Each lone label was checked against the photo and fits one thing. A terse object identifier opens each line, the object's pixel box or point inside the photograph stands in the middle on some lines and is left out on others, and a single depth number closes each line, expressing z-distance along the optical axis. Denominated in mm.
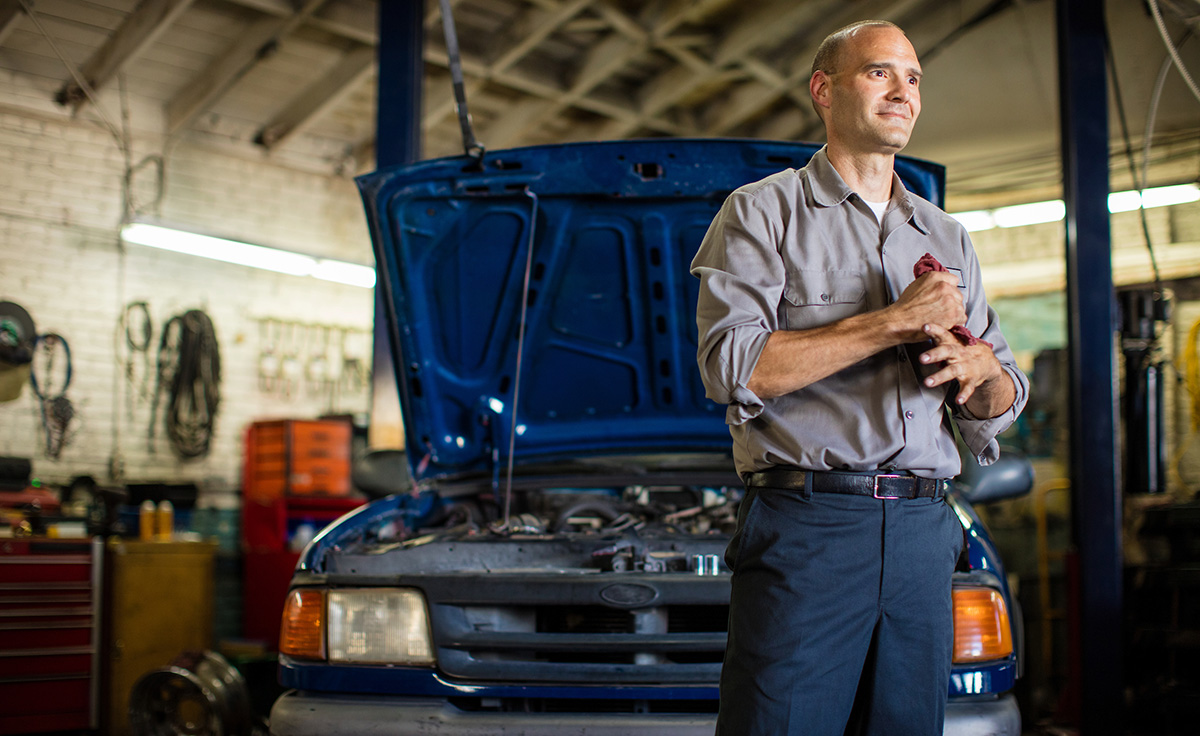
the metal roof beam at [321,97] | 7000
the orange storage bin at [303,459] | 6910
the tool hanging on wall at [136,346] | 7273
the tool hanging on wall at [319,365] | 8469
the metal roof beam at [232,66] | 6375
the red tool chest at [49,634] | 4738
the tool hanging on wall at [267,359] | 8102
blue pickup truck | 2055
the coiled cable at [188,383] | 7453
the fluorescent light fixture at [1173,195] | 6520
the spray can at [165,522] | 5670
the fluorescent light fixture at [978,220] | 7641
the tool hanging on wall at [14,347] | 6379
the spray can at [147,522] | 5660
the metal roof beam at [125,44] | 5965
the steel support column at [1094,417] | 4035
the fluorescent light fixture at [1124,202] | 6863
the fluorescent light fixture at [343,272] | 8031
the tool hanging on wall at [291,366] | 8242
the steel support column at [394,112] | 4793
